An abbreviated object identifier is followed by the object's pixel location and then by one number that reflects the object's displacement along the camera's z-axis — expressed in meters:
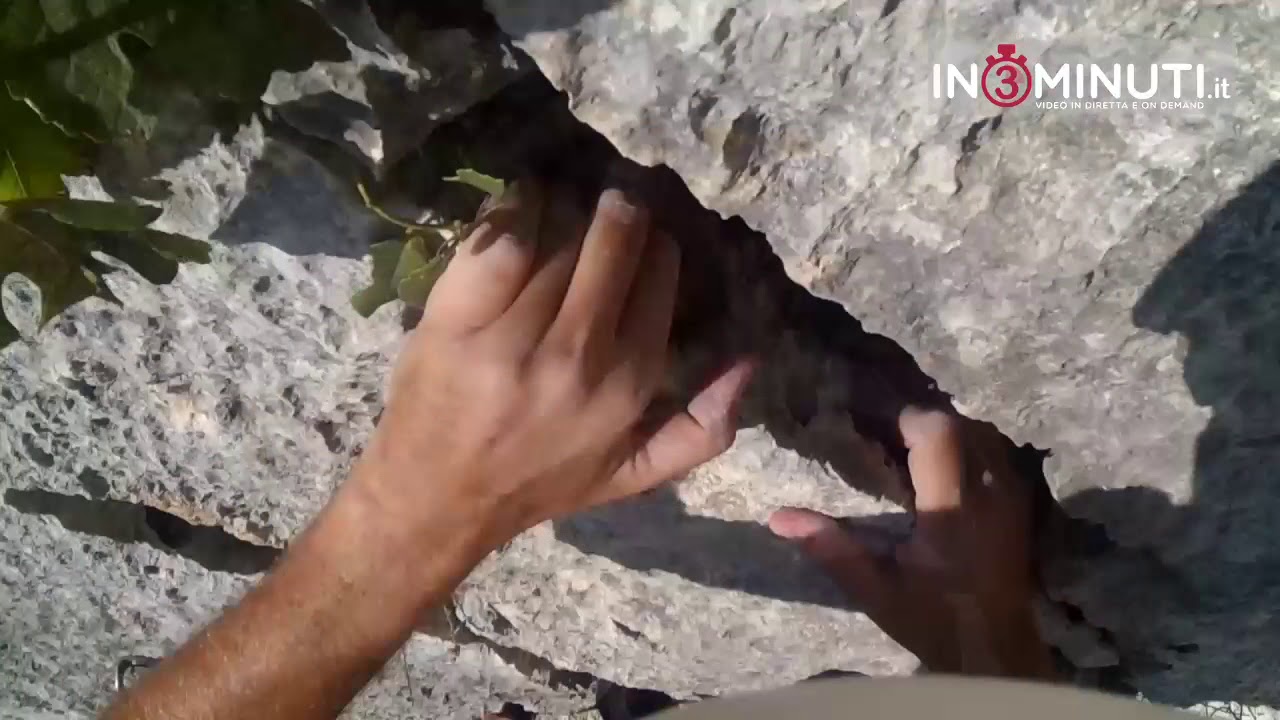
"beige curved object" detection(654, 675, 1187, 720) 0.33
